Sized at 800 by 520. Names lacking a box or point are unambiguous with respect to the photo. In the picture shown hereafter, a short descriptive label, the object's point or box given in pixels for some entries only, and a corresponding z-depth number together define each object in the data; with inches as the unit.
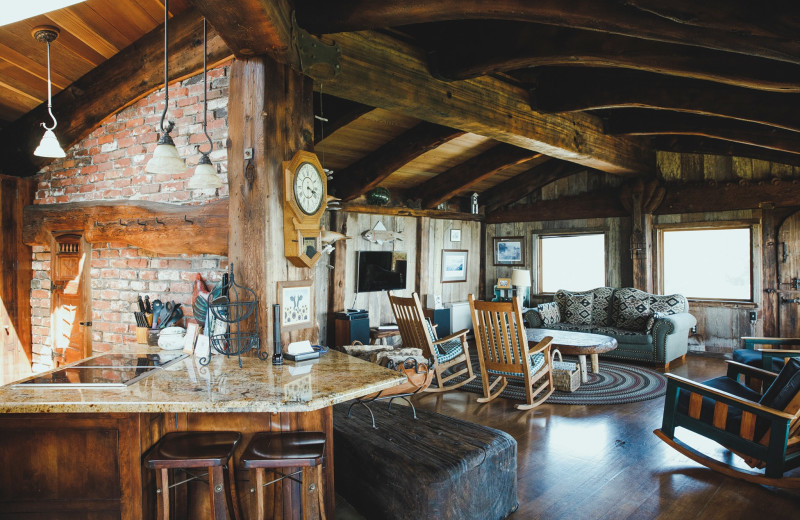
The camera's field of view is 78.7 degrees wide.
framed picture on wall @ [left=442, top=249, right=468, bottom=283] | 325.7
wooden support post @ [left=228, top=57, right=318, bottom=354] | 102.9
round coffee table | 195.8
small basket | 188.9
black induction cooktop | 82.6
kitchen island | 76.4
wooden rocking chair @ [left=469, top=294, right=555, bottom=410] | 167.8
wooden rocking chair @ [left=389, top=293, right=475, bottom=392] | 181.9
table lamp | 308.0
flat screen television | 273.7
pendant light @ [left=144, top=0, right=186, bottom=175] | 95.3
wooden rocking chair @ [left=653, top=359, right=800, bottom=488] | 107.1
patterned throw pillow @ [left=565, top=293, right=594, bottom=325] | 265.7
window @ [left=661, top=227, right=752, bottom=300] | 253.6
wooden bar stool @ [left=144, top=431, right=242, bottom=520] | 76.1
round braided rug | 181.6
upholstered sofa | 229.3
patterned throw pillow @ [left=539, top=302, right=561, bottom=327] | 268.2
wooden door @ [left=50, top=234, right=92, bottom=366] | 147.7
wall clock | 103.5
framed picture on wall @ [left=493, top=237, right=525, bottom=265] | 335.9
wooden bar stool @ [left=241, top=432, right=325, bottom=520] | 76.4
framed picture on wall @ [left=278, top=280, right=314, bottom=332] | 105.0
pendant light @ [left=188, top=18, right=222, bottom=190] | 103.9
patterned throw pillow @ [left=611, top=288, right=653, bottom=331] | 247.3
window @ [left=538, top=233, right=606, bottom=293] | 306.8
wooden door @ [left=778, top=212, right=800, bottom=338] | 235.0
